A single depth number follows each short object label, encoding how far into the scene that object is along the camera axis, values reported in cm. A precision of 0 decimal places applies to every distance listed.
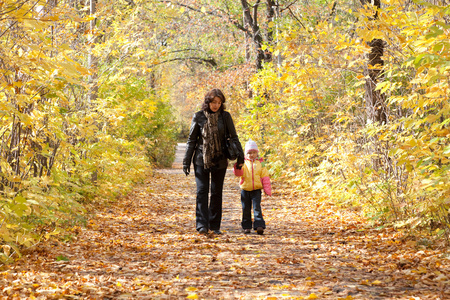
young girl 1346
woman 1276
